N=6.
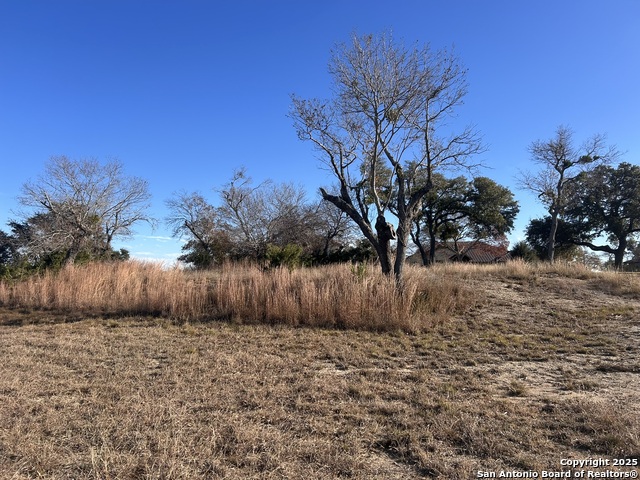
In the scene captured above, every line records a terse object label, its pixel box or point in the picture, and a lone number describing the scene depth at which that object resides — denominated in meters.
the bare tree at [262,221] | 29.86
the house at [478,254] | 40.09
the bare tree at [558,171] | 22.63
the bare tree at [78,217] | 22.58
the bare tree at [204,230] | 29.85
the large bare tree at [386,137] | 10.70
